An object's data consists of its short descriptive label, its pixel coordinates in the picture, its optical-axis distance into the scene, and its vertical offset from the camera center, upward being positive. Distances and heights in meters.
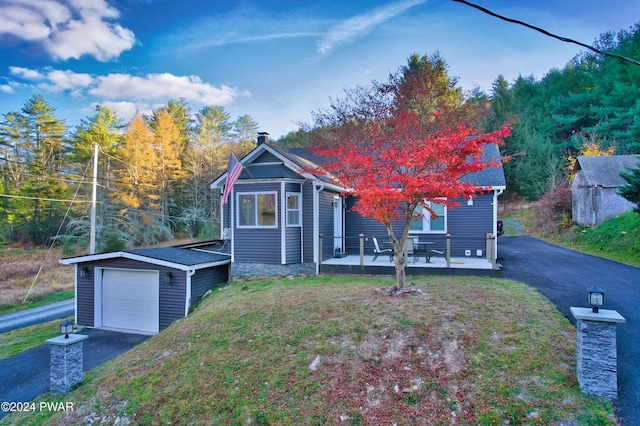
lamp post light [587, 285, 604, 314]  3.73 -0.90
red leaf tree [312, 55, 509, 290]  6.22 +0.97
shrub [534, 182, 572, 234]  19.64 +0.54
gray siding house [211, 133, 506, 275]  10.98 +0.04
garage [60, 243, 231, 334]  10.60 -2.30
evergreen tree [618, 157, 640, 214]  10.41 +0.97
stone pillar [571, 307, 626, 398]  3.66 -1.52
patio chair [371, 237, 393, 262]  11.25 -1.18
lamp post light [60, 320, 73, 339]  5.92 -1.99
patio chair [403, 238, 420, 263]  10.64 -0.96
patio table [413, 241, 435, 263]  10.75 -1.06
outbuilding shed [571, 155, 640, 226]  17.28 +1.58
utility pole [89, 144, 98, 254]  15.13 +0.45
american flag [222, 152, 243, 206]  9.89 +1.42
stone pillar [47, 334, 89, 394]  5.80 -2.59
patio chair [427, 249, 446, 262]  10.85 -1.20
